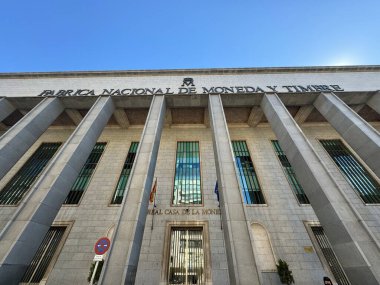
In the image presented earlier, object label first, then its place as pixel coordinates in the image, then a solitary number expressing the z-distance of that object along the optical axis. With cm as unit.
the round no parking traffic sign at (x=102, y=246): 571
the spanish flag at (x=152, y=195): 983
